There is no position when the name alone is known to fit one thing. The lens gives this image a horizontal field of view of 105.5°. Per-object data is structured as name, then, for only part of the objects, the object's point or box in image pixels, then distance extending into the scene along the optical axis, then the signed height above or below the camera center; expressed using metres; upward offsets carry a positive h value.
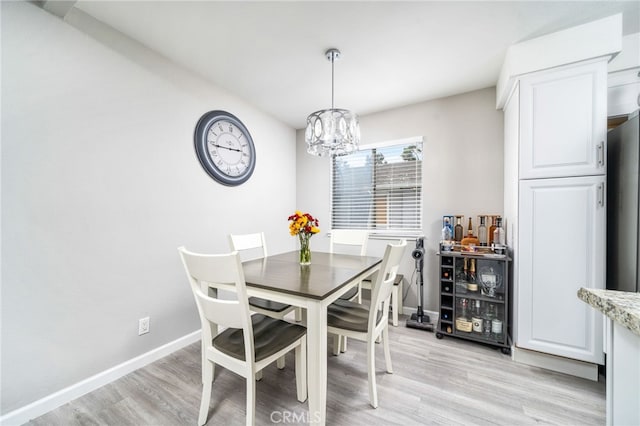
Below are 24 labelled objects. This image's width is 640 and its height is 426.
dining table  1.17 -0.41
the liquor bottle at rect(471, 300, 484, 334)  2.17 -0.97
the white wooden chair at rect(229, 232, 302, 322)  1.70 -0.67
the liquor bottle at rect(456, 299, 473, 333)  2.21 -0.98
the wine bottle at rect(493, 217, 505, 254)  2.09 -0.24
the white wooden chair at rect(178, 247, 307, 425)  1.13 -0.72
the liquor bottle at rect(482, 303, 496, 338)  2.17 -0.95
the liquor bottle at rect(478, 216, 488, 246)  2.37 -0.19
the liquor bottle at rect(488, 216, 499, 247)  2.34 -0.17
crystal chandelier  1.88 +0.64
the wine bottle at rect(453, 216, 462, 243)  2.53 -0.21
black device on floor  2.53 -0.82
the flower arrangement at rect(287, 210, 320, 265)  1.82 -0.13
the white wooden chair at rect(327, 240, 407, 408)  1.43 -0.70
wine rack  2.08 -0.77
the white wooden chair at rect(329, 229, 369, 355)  2.28 -0.28
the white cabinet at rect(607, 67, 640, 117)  1.80 +0.91
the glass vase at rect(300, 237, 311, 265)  1.88 -0.31
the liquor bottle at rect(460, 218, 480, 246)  2.30 -0.27
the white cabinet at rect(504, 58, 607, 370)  1.68 +0.04
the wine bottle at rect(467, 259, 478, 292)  2.21 -0.61
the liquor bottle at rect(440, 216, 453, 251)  2.49 -0.18
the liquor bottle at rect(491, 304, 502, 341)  2.10 -1.01
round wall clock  2.29 +0.65
